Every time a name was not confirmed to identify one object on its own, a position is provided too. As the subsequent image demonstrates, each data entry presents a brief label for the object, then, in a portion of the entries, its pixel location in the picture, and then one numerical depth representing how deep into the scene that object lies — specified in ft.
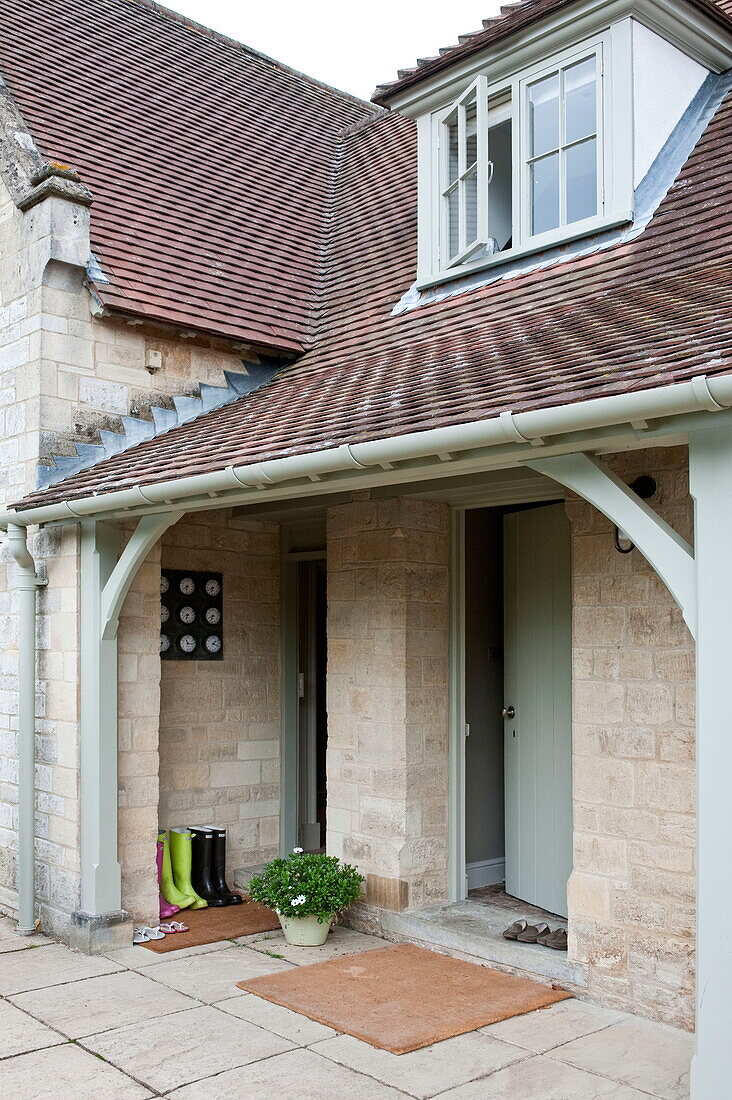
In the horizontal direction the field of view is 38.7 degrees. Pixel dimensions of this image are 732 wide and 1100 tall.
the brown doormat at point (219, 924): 20.56
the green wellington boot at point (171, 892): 22.67
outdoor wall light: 16.33
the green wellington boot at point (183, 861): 22.99
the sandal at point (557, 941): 18.06
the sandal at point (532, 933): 18.48
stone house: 15.72
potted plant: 19.69
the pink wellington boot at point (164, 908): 22.10
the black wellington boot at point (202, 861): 23.52
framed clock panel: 24.22
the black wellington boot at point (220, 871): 23.44
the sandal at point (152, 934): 20.85
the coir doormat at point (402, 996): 15.75
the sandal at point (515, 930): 18.69
